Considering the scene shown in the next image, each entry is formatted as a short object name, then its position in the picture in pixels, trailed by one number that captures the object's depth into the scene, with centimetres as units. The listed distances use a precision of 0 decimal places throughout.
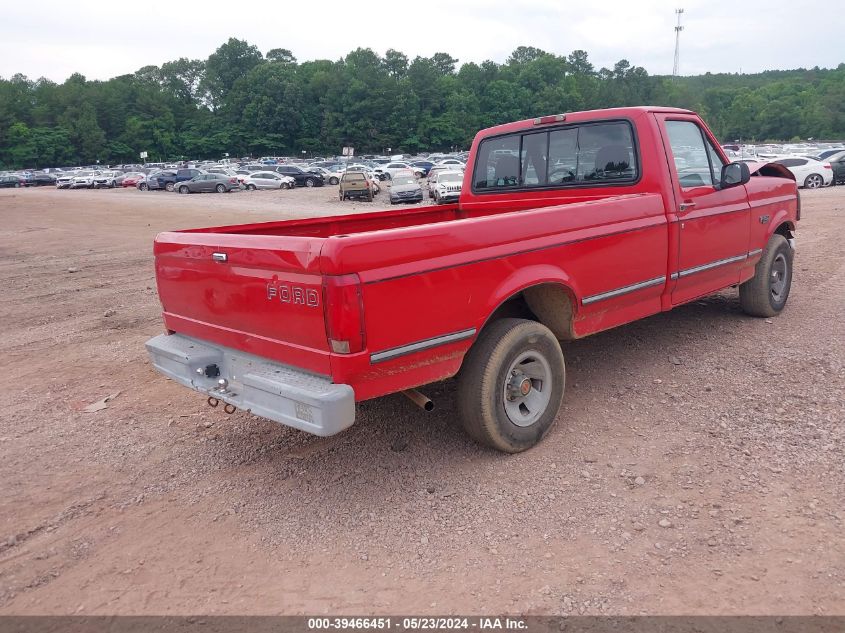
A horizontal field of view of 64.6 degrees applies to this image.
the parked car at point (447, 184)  2828
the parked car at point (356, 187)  3234
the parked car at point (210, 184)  4359
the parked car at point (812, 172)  2661
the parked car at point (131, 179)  5488
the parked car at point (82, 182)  5591
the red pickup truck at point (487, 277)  341
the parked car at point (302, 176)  4709
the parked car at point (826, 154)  2883
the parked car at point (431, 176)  3158
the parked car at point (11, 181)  6462
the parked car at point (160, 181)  4672
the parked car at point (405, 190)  3009
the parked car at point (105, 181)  5606
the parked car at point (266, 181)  4441
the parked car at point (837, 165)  2736
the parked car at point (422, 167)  5289
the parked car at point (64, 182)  5653
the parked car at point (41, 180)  6538
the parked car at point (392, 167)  5289
